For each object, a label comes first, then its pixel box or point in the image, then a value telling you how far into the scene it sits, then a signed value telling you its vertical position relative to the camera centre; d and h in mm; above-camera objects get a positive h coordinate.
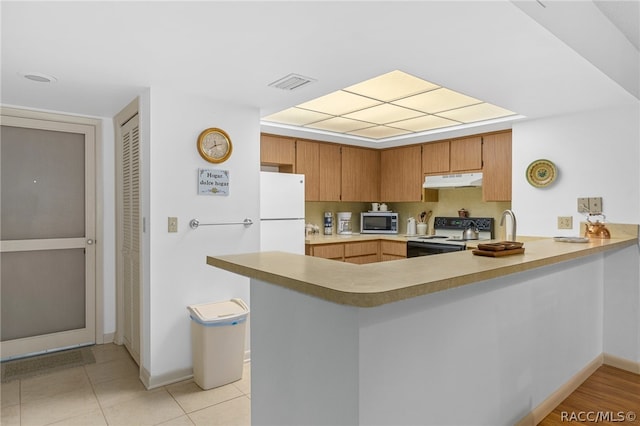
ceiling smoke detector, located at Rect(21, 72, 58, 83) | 2422 +844
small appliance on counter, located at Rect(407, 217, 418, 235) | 5316 -235
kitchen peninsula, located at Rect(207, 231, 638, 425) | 1208 -486
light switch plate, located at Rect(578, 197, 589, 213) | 3137 +44
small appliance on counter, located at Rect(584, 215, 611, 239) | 2912 -150
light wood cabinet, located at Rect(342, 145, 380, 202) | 5152 +491
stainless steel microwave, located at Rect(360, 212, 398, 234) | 5335 -181
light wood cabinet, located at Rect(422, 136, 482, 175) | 4418 +647
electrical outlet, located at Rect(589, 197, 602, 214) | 3053 +43
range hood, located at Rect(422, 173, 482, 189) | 4391 +350
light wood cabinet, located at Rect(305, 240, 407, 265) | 4523 -504
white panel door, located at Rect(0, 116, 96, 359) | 3234 -231
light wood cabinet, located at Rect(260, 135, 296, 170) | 4352 +679
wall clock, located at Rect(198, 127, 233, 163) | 2908 +495
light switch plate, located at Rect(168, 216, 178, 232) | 2794 -107
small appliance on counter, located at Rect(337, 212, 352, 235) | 5336 -183
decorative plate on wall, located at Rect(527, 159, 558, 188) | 3332 +328
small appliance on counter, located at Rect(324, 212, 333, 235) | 5270 -195
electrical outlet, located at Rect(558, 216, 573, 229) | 3242 -99
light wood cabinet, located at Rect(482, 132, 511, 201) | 4125 +463
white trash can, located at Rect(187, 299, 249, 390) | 2709 -955
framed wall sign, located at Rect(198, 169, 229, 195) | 2926 +214
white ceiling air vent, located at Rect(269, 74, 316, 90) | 2423 +828
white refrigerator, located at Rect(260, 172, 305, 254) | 3703 -24
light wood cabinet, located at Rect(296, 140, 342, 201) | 4712 +517
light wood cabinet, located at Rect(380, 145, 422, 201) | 5043 +489
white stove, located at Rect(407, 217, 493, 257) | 4328 -320
